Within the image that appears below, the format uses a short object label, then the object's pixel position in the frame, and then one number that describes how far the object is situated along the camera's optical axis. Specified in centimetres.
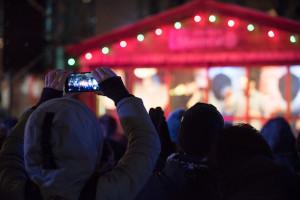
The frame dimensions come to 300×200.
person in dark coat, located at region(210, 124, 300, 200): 212
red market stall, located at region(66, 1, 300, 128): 933
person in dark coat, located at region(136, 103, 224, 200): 254
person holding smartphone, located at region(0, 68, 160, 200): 199
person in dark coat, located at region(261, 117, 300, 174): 446
